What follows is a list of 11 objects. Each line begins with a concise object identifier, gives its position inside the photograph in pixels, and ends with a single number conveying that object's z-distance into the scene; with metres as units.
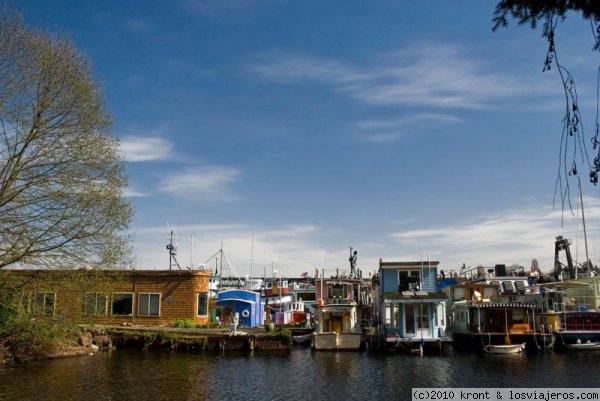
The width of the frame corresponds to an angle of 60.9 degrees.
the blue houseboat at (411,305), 40.72
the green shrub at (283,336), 42.69
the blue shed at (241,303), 53.69
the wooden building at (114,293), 25.33
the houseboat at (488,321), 41.69
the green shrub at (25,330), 26.75
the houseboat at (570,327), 42.50
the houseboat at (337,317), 41.66
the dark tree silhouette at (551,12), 5.58
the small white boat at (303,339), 47.41
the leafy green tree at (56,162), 22.55
